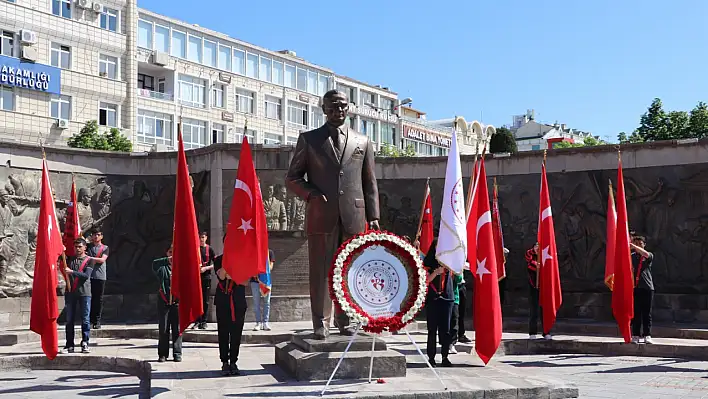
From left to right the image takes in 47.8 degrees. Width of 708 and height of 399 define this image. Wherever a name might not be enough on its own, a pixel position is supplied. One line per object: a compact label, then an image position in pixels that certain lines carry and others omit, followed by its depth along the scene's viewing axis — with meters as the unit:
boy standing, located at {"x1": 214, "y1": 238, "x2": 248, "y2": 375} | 9.82
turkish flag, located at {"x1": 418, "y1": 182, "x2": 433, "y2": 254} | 16.19
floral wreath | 8.40
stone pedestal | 8.69
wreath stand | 8.33
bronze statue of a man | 9.30
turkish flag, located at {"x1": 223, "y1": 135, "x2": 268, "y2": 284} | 10.44
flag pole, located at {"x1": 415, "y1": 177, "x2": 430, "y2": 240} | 15.57
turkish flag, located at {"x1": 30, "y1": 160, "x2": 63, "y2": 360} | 11.05
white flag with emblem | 9.64
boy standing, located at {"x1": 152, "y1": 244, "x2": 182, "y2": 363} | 11.25
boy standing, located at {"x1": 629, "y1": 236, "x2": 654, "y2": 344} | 13.25
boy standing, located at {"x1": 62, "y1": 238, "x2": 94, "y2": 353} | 12.48
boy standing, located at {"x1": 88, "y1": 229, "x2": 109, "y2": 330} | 14.22
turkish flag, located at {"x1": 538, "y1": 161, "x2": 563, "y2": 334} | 13.48
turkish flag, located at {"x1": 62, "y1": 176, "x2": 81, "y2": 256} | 16.94
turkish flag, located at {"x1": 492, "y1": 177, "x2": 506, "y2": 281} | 15.48
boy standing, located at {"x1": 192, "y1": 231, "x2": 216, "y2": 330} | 14.88
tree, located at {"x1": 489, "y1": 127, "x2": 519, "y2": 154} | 30.73
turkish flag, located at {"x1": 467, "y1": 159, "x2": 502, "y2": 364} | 10.21
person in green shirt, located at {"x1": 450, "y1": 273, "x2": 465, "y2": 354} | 11.70
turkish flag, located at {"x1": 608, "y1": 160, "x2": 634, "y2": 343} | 12.90
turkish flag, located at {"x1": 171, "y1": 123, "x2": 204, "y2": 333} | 10.27
